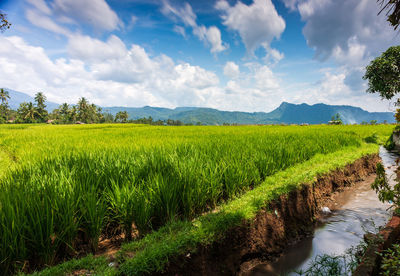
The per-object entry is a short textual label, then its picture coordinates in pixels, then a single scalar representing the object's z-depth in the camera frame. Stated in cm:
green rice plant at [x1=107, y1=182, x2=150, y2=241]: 236
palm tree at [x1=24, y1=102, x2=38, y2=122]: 5816
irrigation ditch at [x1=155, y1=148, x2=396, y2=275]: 228
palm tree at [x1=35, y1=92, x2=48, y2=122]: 6194
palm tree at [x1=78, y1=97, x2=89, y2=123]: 6894
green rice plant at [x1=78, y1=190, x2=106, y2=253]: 214
